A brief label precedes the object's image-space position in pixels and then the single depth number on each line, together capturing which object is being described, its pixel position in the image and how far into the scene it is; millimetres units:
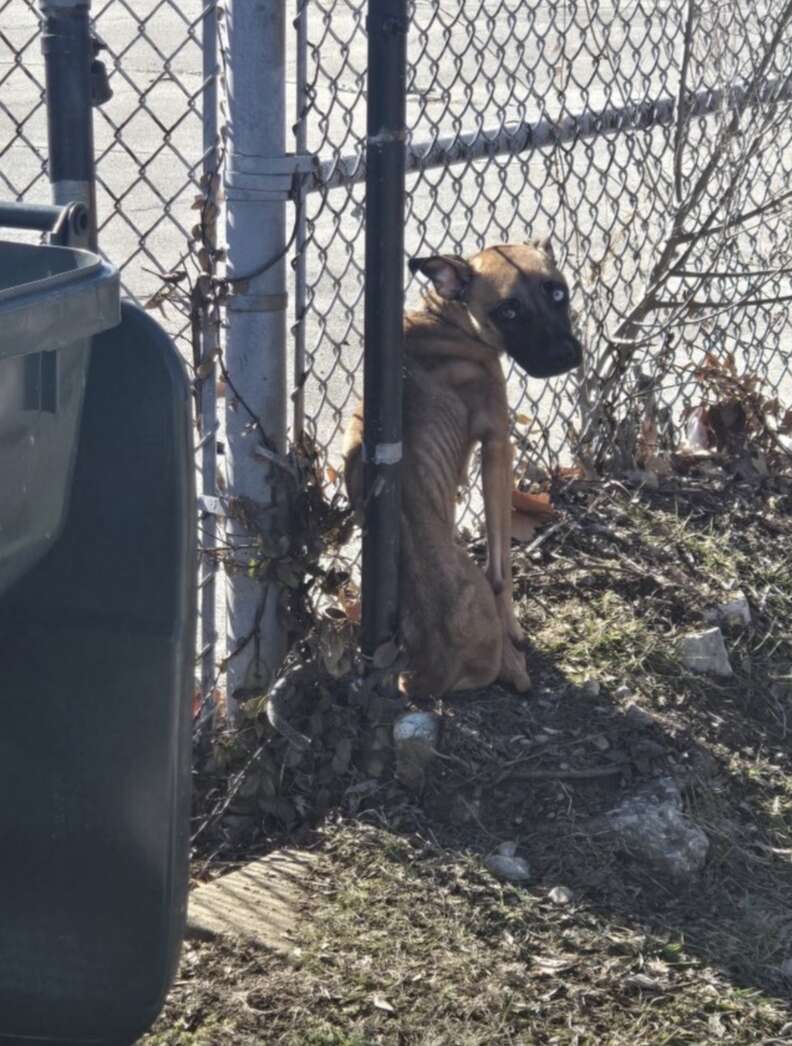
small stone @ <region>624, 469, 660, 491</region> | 4938
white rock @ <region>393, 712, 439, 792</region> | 3475
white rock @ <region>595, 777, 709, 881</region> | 3305
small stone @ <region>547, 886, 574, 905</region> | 3154
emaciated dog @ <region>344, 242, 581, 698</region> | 3744
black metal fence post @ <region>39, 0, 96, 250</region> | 2834
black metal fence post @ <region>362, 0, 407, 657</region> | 3217
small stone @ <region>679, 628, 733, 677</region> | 4047
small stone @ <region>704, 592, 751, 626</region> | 4266
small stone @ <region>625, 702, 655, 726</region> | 3711
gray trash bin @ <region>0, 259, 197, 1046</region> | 2068
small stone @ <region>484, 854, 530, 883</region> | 3223
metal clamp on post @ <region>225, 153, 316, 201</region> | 3408
